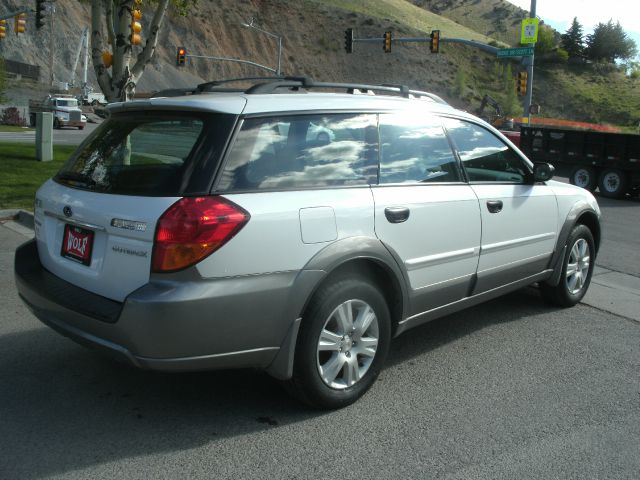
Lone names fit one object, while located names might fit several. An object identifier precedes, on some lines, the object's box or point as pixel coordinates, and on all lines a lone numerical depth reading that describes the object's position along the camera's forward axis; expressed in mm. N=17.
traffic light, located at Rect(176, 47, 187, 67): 37906
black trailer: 16219
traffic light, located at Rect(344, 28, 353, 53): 34594
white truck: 38781
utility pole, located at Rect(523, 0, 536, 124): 28641
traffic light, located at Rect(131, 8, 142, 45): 14517
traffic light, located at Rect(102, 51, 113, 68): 12780
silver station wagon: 3160
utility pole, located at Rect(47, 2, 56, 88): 54938
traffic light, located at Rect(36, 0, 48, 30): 26402
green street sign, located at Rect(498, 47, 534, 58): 26016
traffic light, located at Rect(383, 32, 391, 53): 33375
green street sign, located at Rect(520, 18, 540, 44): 25719
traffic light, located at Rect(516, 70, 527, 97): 30641
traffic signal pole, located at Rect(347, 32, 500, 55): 28172
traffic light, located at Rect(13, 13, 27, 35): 31952
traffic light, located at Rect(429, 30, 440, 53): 32031
